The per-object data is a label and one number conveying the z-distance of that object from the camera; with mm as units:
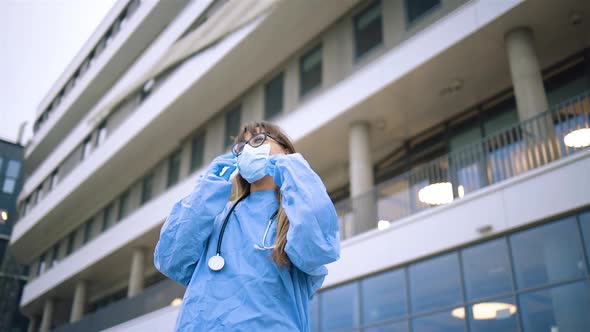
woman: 2215
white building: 11297
